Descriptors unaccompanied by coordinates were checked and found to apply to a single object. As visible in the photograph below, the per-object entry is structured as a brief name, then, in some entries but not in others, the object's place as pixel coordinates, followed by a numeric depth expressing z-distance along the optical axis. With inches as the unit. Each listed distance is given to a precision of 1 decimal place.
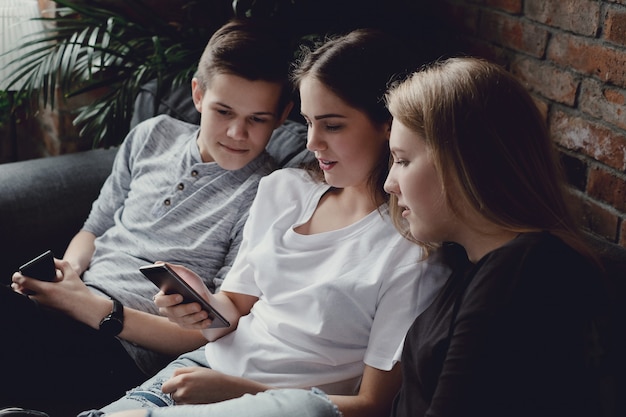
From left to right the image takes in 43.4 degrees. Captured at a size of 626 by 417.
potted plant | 81.4
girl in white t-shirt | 51.9
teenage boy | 62.4
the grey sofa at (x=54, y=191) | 73.1
